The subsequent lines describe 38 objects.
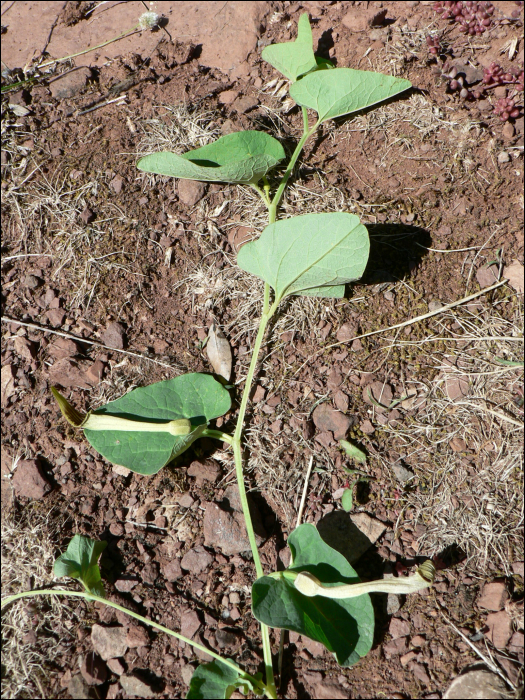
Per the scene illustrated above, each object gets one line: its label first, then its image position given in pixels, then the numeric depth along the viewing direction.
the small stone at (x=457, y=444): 0.44
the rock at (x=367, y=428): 0.44
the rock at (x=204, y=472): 0.45
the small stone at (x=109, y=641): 0.43
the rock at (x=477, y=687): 0.41
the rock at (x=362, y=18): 0.48
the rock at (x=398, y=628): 0.42
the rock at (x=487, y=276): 0.45
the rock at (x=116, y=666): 0.43
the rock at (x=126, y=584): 0.44
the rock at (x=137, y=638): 0.43
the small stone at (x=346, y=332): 0.45
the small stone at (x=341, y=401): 0.44
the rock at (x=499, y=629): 0.42
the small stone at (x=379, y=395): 0.44
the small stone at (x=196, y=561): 0.44
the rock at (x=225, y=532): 0.44
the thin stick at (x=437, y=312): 0.45
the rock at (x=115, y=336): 0.46
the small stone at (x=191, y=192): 0.47
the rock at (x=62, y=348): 0.46
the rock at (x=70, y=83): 0.50
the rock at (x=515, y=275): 0.45
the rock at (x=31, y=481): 0.45
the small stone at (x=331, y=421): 0.44
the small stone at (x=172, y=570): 0.44
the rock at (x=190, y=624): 0.43
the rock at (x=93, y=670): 0.43
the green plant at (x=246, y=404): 0.42
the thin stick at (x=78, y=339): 0.46
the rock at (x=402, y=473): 0.44
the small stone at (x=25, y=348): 0.47
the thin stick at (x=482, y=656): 0.41
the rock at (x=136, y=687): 0.42
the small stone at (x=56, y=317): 0.47
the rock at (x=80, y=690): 0.43
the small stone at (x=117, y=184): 0.48
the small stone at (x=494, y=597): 0.42
